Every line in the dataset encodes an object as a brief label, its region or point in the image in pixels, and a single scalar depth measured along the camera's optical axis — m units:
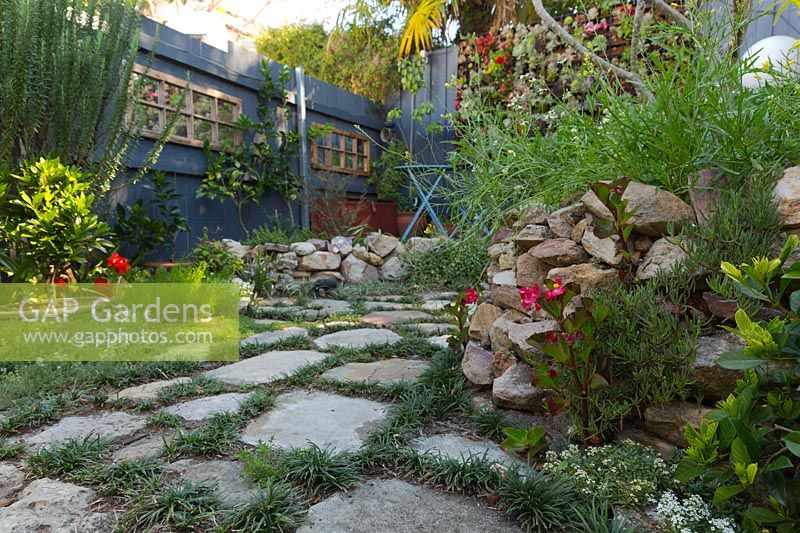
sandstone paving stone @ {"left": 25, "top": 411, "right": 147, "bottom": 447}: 1.62
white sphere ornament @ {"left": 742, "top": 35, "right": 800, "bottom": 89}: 3.12
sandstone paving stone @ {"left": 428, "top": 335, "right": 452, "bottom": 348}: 2.69
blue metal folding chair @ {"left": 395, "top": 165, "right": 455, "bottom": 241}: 4.37
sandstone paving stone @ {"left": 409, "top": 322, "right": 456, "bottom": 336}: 3.01
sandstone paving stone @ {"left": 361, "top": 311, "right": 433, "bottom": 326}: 3.41
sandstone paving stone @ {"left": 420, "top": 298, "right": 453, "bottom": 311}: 4.01
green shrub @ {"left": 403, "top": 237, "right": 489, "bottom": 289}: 4.93
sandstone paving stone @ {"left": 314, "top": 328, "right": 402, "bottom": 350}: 2.79
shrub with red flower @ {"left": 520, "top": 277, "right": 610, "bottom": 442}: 1.34
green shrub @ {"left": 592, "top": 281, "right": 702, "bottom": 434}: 1.33
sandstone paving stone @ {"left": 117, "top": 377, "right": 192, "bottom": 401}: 2.00
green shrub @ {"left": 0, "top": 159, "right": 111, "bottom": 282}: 2.64
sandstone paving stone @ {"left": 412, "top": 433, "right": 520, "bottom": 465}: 1.44
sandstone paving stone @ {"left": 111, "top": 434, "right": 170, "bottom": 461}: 1.49
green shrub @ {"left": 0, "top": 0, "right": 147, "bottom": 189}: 2.93
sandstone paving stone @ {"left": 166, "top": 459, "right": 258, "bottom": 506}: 1.26
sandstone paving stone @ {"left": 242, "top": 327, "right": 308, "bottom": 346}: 2.89
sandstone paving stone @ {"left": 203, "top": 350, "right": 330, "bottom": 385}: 2.24
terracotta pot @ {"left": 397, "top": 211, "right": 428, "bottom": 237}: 6.61
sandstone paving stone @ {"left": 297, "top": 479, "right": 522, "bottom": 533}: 1.13
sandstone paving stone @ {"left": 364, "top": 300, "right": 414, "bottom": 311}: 3.97
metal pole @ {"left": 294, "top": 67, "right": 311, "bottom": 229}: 6.70
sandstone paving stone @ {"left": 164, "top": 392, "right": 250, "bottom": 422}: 1.81
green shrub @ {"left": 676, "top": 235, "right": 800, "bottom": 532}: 0.93
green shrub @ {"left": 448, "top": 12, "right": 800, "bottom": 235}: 1.43
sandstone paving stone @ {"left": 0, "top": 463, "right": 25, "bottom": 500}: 1.31
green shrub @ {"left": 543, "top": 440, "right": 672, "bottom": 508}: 1.19
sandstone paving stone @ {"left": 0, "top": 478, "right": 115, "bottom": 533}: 1.13
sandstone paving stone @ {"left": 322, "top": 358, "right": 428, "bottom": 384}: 2.17
